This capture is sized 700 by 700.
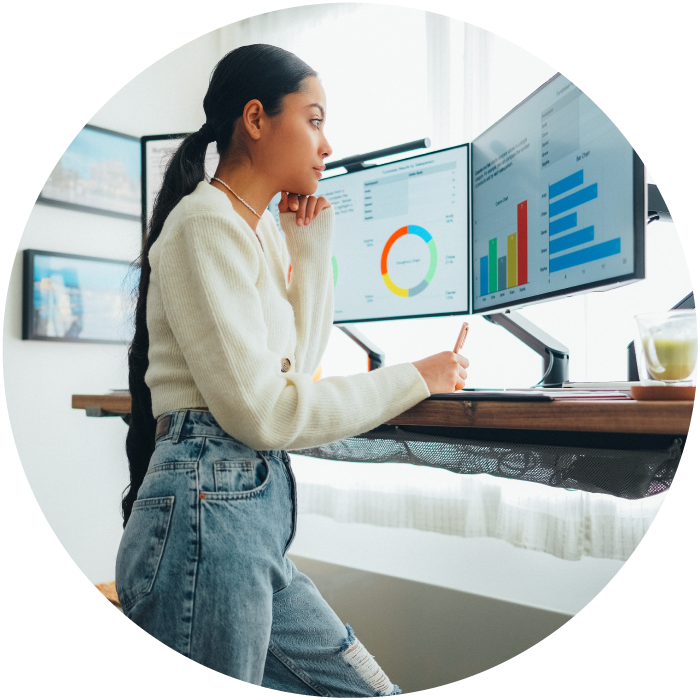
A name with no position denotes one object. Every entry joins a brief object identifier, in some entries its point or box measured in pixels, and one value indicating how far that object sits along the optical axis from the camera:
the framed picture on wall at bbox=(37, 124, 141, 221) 2.08
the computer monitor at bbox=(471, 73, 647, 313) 0.79
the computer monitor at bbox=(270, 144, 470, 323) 1.24
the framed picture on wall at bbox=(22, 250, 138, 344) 1.99
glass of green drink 0.61
